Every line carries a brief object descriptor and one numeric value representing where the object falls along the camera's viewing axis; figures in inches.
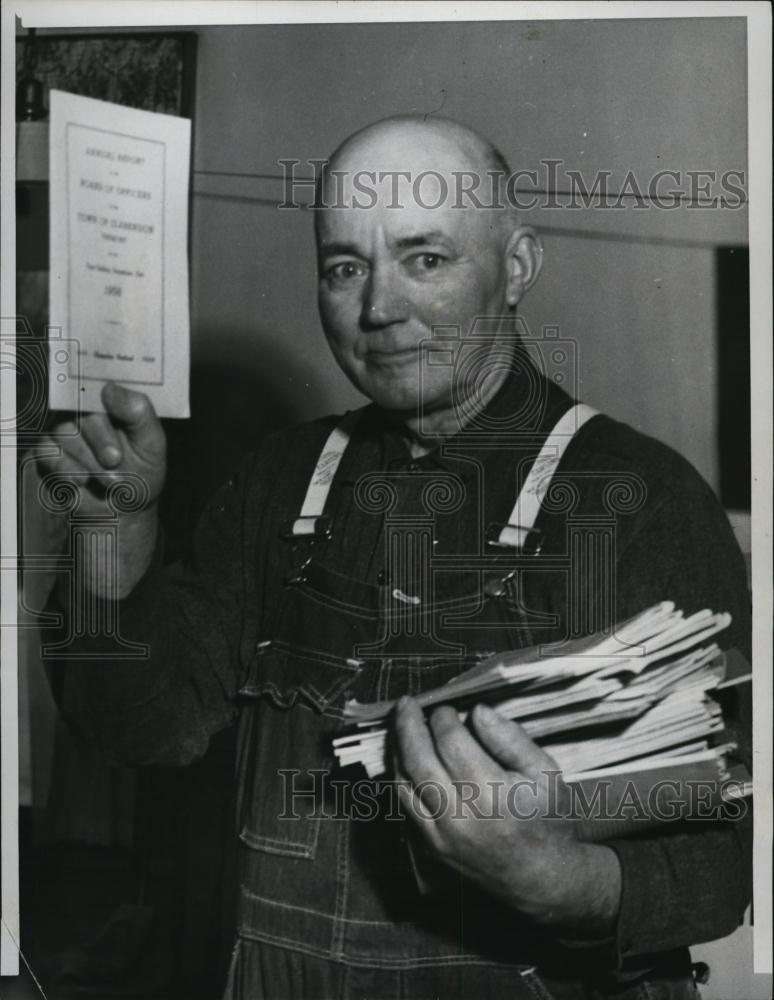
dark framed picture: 48.0
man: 43.8
